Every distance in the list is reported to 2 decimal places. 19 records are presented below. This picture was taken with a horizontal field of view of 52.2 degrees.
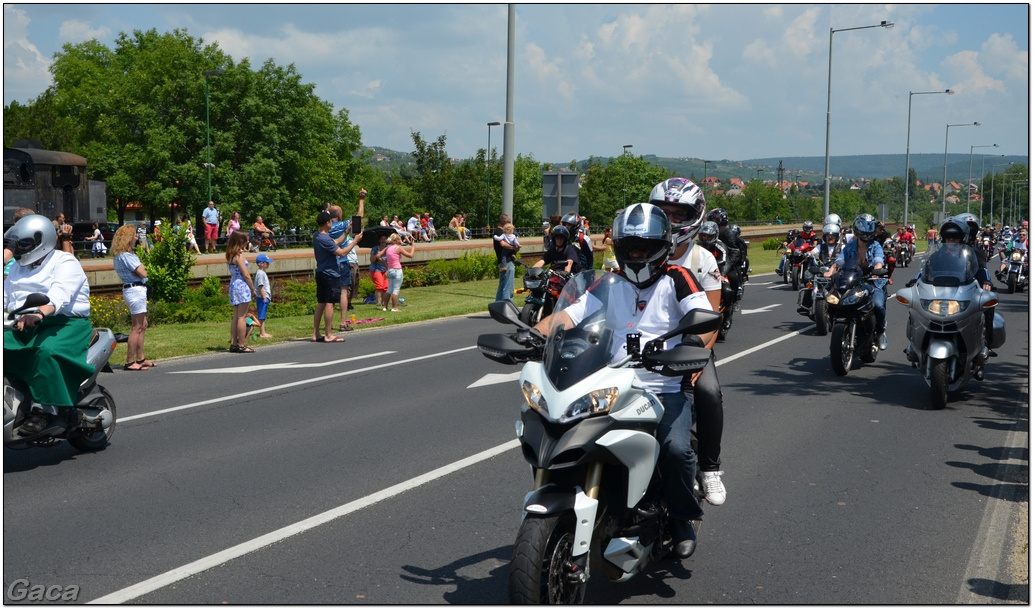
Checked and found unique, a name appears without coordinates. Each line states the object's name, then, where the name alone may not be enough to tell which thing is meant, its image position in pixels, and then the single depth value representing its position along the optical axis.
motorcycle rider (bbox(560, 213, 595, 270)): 15.62
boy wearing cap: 15.99
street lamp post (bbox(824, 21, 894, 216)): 43.92
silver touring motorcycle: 9.97
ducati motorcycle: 4.12
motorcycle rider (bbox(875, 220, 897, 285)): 12.88
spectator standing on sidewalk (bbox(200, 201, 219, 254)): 35.20
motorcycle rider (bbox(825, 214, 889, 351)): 12.42
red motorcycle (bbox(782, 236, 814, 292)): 25.17
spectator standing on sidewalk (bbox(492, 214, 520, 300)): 18.55
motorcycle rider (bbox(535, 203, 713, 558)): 4.59
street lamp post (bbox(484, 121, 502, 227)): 59.16
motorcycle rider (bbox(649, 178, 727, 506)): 4.96
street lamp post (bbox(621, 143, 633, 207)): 86.31
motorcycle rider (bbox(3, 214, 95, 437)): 7.41
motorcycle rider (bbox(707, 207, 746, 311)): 15.08
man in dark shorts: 14.41
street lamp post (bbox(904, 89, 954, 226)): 61.09
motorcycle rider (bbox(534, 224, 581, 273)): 15.37
